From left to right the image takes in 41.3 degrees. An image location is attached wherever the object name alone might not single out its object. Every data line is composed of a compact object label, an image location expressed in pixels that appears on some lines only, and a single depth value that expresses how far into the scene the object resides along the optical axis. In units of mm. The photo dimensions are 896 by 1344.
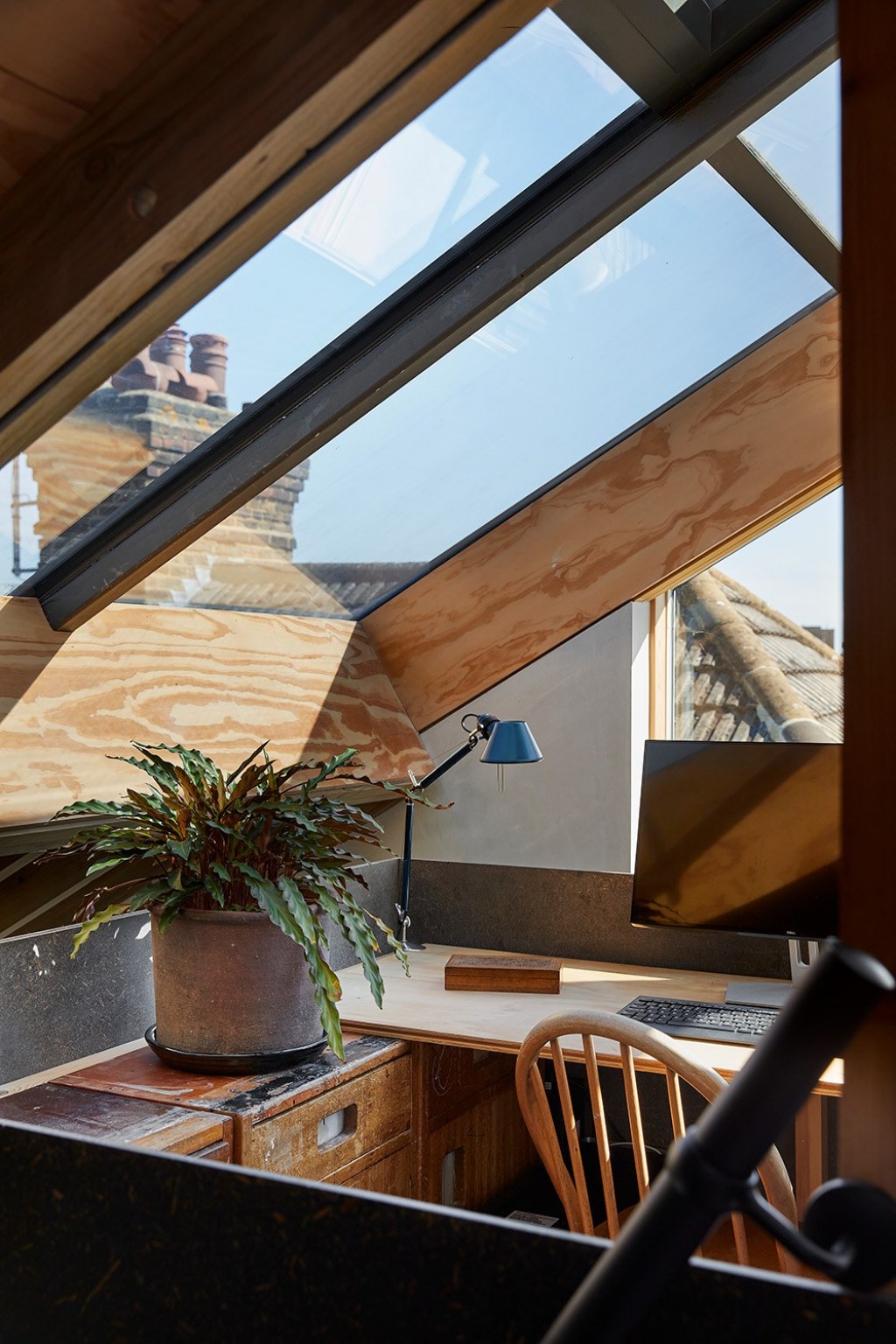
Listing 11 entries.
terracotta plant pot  1793
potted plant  1786
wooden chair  1588
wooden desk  1941
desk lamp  2691
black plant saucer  1800
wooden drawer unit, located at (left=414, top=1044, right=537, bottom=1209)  2146
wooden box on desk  2398
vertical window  3277
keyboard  2029
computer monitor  2281
